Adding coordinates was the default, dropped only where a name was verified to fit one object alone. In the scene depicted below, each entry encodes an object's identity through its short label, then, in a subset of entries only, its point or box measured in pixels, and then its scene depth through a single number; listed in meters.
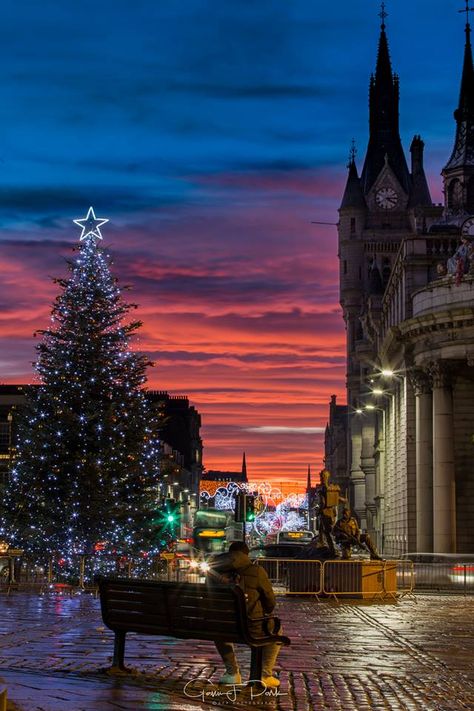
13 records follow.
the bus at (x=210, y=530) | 82.00
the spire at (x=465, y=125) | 89.00
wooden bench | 13.83
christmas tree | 40.19
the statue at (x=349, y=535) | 35.22
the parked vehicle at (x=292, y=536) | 69.26
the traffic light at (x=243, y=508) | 38.94
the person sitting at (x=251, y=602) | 14.29
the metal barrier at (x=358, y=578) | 34.62
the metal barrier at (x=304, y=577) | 35.34
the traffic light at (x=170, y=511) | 43.53
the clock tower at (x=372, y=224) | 113.31
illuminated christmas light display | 154.38
